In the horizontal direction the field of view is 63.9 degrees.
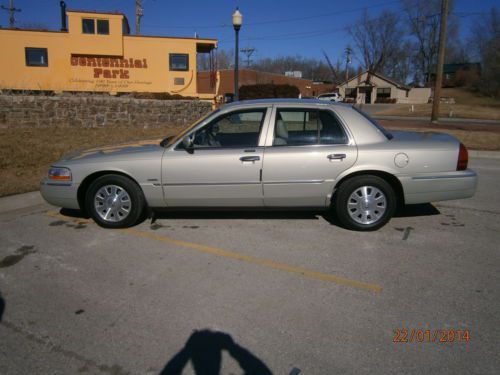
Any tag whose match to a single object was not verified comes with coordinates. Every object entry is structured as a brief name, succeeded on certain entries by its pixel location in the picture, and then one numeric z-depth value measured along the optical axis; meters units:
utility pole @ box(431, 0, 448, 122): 21.86
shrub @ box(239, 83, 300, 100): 38.88
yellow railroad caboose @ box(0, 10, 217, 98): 17.06
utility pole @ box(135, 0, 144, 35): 35.06
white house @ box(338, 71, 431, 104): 66.25
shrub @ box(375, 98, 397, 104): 64.69
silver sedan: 4.70
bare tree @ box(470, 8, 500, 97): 56.69
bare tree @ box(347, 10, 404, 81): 48.29
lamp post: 14.57
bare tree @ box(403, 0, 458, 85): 69.12
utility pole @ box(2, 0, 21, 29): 49.31
